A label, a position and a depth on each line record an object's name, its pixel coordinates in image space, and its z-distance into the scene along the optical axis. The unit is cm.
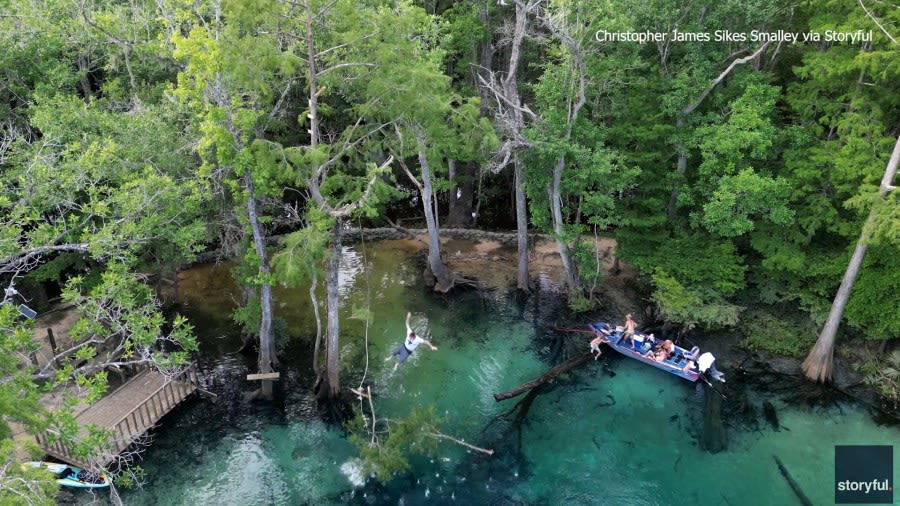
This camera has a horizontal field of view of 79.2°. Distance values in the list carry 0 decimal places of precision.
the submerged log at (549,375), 1673
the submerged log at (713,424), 1555
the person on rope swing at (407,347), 1567
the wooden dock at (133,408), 1416
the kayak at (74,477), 1359
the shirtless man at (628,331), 1905
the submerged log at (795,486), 1361
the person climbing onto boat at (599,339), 1908
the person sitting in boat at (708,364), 1755
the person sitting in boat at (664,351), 1825
